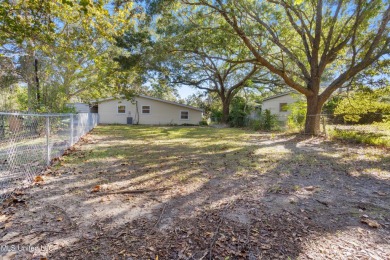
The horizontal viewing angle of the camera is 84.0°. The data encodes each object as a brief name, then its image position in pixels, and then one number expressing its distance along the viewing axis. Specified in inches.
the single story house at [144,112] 856.3
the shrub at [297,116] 508.9
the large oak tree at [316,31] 331.9
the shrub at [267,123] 572.4
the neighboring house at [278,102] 792.6
